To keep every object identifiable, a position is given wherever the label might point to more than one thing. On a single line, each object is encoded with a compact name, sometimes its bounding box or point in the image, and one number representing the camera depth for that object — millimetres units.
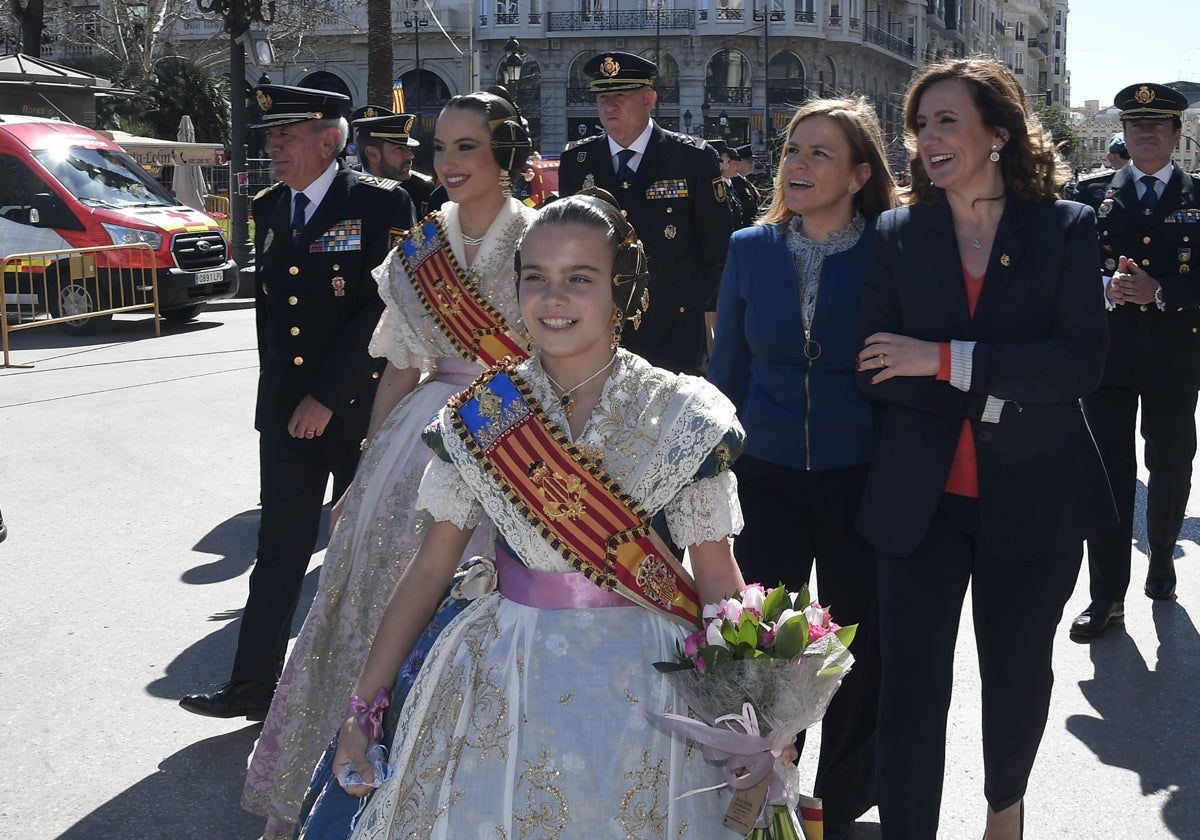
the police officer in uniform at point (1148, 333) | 5930
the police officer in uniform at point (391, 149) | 9008
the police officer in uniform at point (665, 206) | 6297
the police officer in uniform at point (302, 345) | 4766
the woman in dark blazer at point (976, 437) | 3340
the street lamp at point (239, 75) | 19078
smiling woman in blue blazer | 3904
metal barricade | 16062
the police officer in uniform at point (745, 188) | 12789
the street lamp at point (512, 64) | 22922
